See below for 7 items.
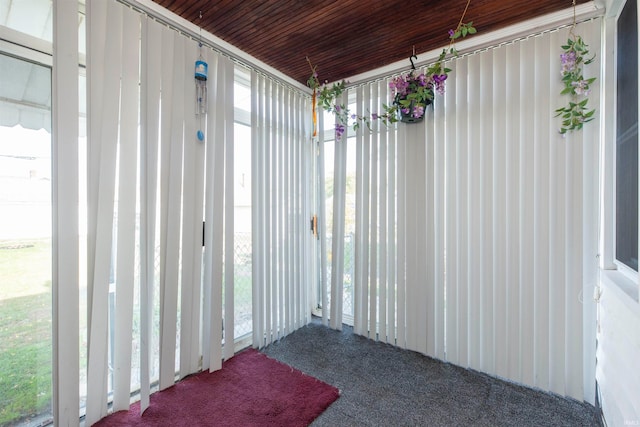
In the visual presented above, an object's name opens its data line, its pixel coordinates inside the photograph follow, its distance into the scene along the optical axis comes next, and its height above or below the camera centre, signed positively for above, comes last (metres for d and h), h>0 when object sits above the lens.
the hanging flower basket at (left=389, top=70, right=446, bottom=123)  2.10 +0.95
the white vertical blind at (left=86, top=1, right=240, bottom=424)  1.49 +0.05
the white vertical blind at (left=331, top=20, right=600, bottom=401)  1.73 -0.09
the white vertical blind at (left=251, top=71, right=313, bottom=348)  2.35 +0.01
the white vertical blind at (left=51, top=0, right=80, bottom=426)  1.36 +0.00
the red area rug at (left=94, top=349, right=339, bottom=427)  1.56 -1.20
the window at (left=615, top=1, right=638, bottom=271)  1.27 +0.36
